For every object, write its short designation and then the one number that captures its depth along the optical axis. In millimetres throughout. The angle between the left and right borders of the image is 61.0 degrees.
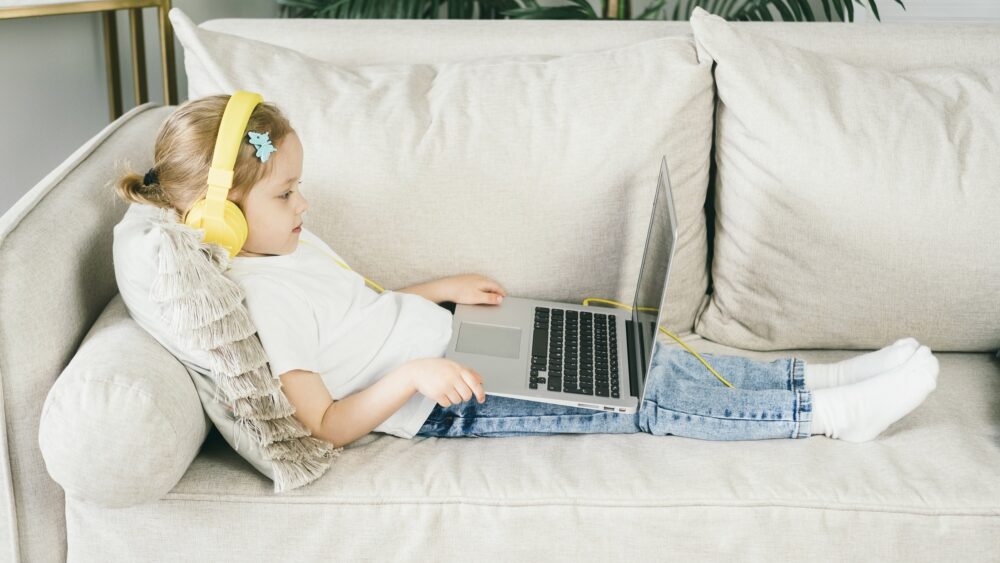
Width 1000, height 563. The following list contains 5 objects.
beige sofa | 1081
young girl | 1163
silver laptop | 1225
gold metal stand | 1860
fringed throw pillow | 1044
